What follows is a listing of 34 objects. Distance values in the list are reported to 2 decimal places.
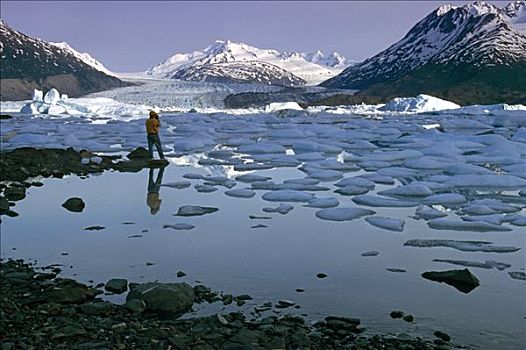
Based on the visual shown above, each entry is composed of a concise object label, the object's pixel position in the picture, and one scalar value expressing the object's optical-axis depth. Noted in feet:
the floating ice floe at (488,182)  35.09
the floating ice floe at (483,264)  19.51
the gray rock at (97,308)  15.44
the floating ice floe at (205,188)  34.97
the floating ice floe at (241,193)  33.14
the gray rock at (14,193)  32.80
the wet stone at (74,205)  29.86
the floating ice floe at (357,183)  35.52
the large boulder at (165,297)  15.81
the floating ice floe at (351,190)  33.55
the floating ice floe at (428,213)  26.86
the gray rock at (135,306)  15.70
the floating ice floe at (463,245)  21.40
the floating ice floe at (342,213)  26.89
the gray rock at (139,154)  53.06
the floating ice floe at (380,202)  29.61
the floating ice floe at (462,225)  24.54
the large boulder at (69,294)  16.33
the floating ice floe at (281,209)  28.55
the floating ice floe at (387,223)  24.72
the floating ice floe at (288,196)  31.71
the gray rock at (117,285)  17.37
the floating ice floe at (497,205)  28.09
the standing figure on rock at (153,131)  49.14
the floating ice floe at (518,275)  18.29
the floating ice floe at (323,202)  29.78
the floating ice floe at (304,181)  36.73
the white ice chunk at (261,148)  59.21
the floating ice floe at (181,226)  25.17
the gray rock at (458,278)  17.74
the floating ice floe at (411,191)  32.27
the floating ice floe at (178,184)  36.90
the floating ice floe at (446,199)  30.12
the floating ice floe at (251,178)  39.50
